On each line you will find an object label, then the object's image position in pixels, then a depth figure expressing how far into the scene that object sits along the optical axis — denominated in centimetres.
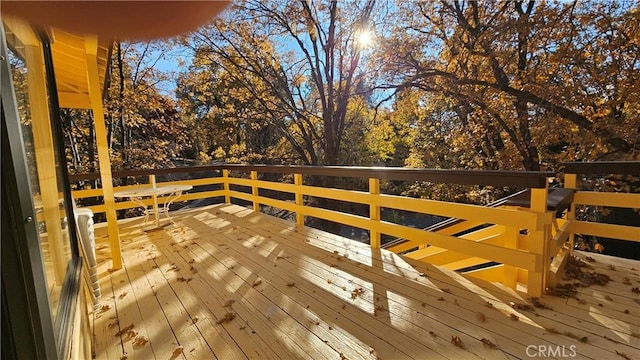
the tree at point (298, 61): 807
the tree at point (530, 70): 471
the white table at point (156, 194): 395
